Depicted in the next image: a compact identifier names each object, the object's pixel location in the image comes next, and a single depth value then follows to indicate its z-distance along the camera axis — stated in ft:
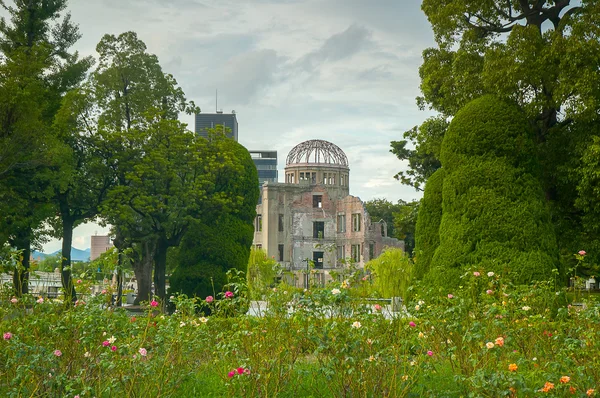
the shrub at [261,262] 130.79
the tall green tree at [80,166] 91.81
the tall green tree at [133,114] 92.58
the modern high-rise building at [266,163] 610.65
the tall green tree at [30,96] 80.59
